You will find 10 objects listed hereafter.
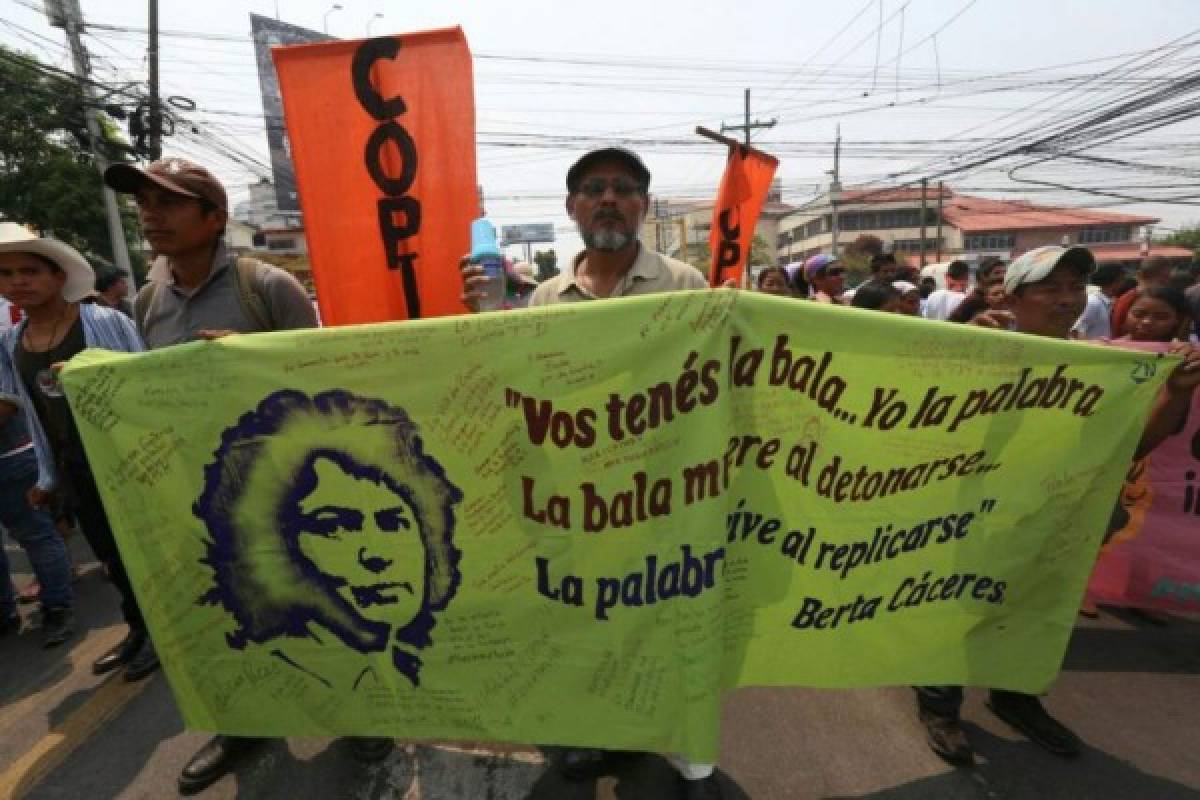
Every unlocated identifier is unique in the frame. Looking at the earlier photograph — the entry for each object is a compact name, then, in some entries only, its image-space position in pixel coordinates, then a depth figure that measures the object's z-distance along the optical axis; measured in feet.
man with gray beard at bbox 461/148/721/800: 7.58
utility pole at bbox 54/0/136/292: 43.86
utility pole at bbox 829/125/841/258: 102.18
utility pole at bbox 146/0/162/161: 44.55
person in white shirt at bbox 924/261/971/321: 21.18
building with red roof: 175.52
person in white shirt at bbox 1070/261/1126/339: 18.42
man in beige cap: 7.37
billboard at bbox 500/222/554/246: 265.95
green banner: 5.50
